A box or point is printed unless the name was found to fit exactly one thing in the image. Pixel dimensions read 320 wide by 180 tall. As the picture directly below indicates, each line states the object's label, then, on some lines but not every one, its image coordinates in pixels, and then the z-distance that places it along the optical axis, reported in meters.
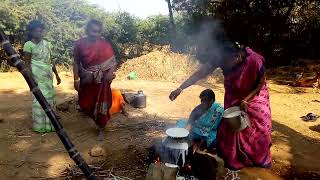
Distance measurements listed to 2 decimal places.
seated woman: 3.12
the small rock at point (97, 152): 3.30
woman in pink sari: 2.92
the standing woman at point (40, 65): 3.71
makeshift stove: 2.72
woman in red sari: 3.63
